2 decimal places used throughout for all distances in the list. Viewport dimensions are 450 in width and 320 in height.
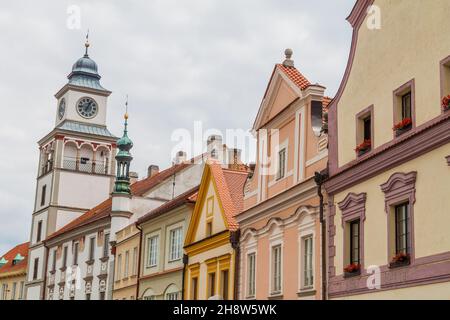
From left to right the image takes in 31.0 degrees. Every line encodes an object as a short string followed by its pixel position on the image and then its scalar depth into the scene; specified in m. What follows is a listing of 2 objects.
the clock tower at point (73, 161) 66.38
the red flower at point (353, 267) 20.94
